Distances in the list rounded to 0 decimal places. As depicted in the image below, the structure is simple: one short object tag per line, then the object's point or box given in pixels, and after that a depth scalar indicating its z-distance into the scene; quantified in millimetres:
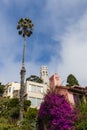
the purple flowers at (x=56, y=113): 9923
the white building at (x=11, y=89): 27601
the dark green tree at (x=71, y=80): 29958
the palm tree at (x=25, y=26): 18925
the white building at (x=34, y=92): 21118
